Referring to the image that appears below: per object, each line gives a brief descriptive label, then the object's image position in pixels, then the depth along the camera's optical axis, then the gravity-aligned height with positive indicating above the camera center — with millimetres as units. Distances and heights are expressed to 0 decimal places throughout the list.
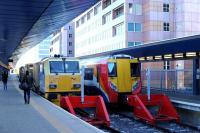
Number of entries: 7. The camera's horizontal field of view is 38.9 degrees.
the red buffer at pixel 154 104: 12591 -1790
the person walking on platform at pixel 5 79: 21238 -698
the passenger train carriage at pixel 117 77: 15087 -416
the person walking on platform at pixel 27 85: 13138 -730
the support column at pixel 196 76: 15825 -398
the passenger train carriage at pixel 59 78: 16012 -475
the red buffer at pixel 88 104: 12175 -1571
